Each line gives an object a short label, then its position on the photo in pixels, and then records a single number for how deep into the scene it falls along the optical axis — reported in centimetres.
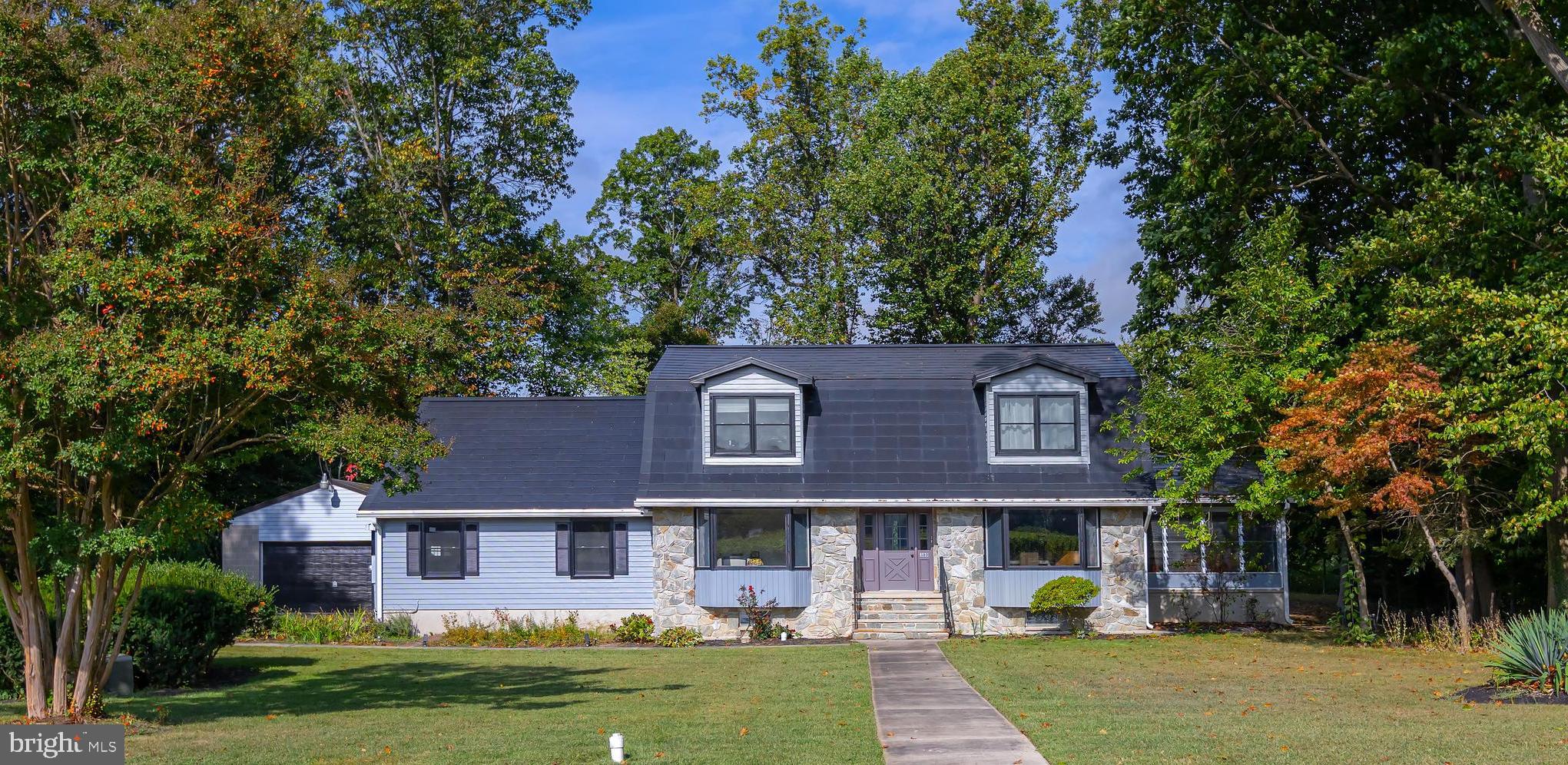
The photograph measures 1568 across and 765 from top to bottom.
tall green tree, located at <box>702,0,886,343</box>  4244
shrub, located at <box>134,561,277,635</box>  2105
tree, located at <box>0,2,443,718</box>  1347
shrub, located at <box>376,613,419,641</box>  2727
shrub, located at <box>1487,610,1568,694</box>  1455
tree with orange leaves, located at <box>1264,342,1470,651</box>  2064
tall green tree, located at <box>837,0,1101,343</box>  3678
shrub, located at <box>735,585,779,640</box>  2631
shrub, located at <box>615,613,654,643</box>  2662
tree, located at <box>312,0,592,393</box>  3691
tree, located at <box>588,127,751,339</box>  4541
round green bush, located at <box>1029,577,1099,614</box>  2570
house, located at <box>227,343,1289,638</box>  2658
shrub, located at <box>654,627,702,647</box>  2592
